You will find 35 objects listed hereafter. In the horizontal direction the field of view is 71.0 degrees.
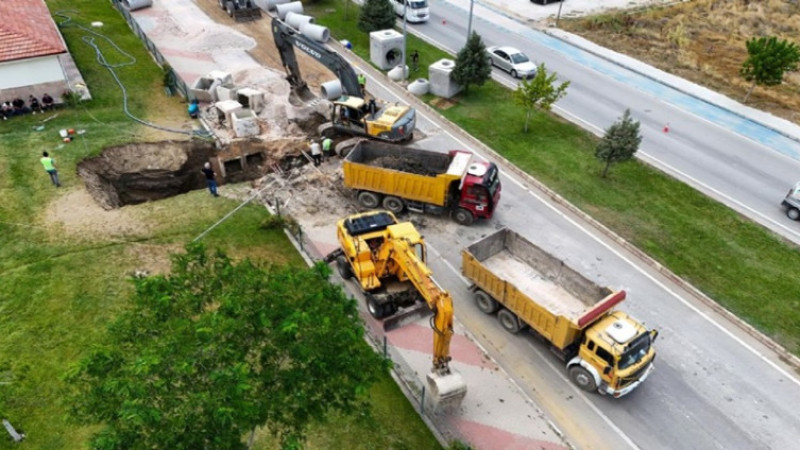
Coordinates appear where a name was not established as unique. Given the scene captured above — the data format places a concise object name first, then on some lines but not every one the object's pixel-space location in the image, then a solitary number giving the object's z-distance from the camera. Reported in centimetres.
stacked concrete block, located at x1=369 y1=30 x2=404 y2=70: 3391
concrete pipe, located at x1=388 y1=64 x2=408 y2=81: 3328
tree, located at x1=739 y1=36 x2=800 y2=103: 3015
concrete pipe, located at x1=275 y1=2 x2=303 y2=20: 3954
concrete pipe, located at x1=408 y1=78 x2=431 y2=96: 3184
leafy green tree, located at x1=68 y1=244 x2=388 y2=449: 873
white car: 3394
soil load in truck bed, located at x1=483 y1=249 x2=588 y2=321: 1752
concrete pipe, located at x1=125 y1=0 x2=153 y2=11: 4041
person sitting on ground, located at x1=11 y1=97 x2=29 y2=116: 2731
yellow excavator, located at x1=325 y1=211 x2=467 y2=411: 1616
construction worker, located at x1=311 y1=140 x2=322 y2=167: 2554
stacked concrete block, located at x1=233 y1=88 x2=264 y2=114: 2878
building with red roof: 2669
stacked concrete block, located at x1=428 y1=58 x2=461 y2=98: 3084
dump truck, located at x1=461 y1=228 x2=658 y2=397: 1530
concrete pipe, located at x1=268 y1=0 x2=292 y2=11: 4141
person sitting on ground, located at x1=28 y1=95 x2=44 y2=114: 2765
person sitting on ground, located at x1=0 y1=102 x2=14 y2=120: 2714
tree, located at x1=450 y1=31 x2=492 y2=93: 3020
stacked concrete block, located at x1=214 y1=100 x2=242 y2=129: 2742
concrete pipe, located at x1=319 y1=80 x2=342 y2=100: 2983
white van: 4091
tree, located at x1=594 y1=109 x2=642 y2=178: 2373
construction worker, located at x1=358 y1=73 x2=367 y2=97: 3067
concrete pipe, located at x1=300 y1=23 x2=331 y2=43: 3644
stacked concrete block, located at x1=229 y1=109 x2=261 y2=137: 2666
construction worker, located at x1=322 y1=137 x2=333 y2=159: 2570
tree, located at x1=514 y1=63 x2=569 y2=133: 2747
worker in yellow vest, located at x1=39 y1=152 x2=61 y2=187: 2233
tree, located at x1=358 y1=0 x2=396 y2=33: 3612
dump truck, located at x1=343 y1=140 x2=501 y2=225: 2134
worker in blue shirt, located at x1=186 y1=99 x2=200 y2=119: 2823
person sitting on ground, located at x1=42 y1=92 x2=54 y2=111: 2775
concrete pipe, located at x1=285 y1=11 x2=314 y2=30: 3734
